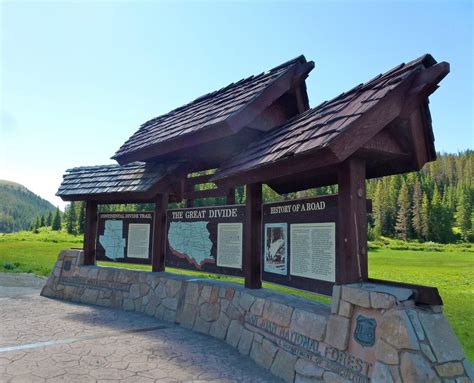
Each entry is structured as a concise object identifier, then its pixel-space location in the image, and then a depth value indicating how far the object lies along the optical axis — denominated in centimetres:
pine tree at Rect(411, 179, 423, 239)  7825
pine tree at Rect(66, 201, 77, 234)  8412
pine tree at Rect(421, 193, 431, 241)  7719
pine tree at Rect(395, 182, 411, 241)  7931
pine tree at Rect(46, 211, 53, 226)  11498
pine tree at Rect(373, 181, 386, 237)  8354
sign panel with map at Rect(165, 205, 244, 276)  645
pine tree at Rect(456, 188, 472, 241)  7875
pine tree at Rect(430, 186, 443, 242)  7719
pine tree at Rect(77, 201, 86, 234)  8225
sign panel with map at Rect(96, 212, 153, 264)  851
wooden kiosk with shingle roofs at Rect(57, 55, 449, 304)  404
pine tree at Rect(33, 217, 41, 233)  10427
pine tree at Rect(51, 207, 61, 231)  10075
